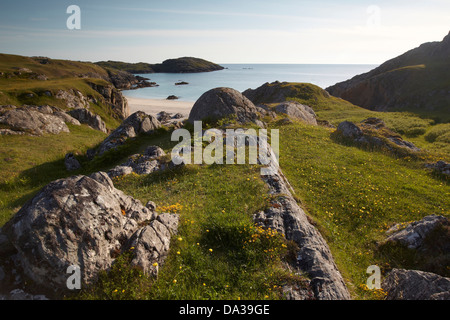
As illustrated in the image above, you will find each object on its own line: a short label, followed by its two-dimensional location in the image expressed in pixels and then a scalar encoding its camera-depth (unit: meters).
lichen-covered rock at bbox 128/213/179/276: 7.56
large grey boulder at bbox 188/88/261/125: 27.99
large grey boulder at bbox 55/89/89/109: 53.19
